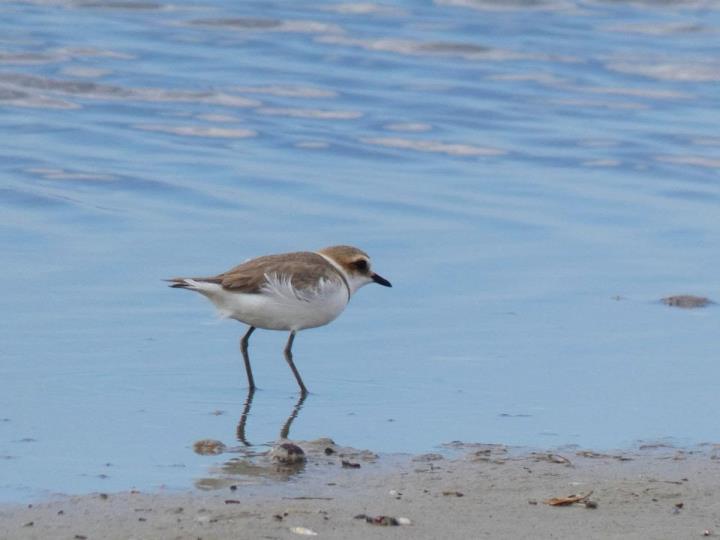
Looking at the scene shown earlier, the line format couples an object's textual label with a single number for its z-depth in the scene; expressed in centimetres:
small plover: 1691
